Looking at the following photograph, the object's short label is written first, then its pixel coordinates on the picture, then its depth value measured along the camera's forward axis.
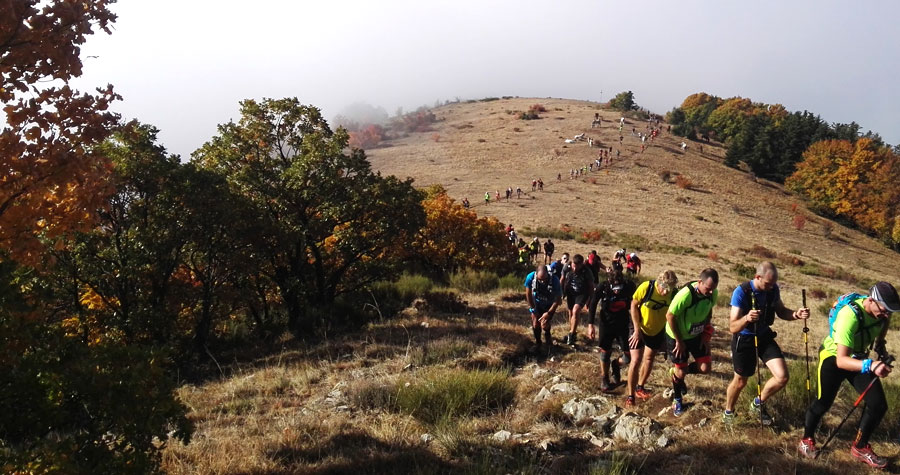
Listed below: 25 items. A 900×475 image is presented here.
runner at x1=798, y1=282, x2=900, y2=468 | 4.31
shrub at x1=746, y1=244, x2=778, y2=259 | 34.13
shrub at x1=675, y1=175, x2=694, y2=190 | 53.38
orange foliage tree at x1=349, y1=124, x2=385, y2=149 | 81.35
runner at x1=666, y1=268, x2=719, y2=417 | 5.50
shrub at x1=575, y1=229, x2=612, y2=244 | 32.54
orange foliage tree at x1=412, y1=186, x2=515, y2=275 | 17.55
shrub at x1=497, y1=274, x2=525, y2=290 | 15.73
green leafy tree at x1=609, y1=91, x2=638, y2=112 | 102.31
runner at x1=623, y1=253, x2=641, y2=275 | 18.41
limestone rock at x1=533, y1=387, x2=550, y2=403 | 5.96
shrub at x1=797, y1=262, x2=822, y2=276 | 30.95
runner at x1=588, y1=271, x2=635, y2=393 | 6.57
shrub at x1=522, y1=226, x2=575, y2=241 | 32.84
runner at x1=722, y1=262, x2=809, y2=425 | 5.09
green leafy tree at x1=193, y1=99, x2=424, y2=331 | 11.80
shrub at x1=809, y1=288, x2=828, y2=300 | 22.57
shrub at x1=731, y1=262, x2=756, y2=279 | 26.20
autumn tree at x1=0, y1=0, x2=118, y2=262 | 4.04
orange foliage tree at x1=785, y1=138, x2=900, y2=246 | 52.69
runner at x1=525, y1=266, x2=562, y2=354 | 8.08
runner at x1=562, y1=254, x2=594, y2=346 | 8.29
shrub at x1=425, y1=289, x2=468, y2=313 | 12.37
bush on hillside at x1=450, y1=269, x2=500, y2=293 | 15.55
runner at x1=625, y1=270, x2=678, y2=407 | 5.98
